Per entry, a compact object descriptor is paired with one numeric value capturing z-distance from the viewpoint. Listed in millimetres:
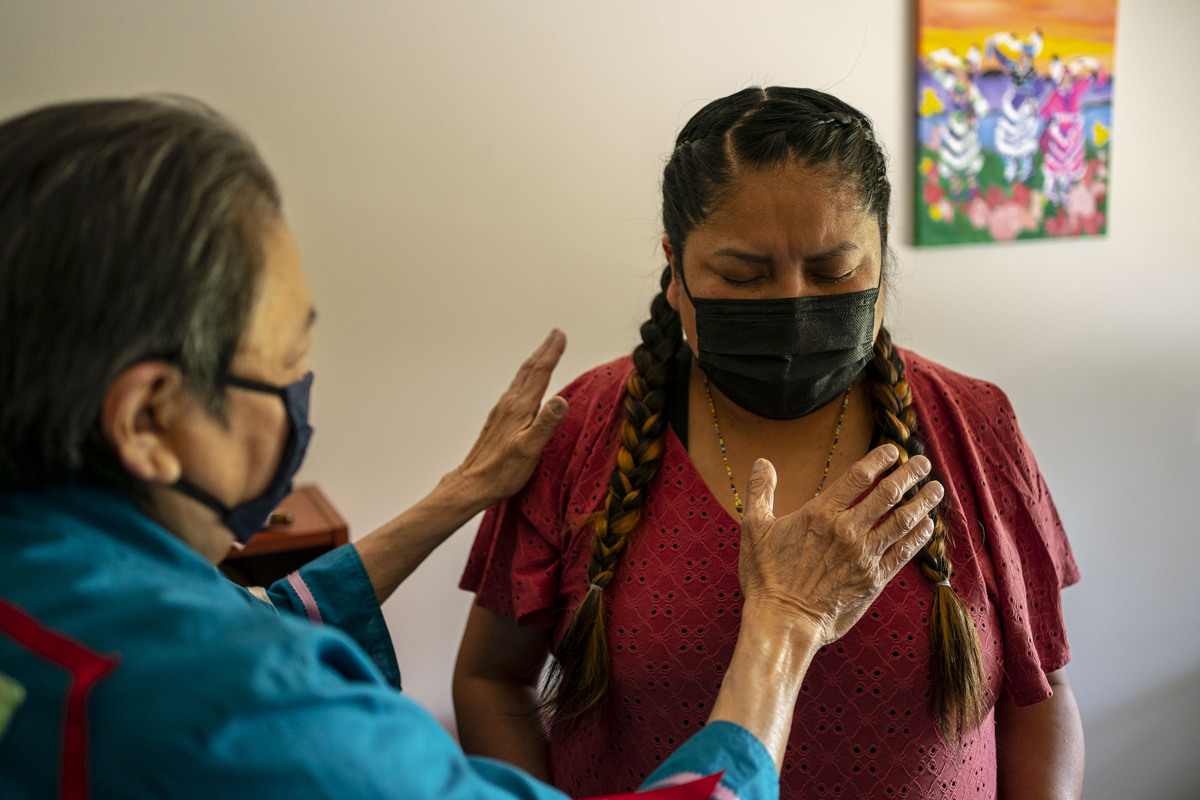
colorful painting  2439
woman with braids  1210
